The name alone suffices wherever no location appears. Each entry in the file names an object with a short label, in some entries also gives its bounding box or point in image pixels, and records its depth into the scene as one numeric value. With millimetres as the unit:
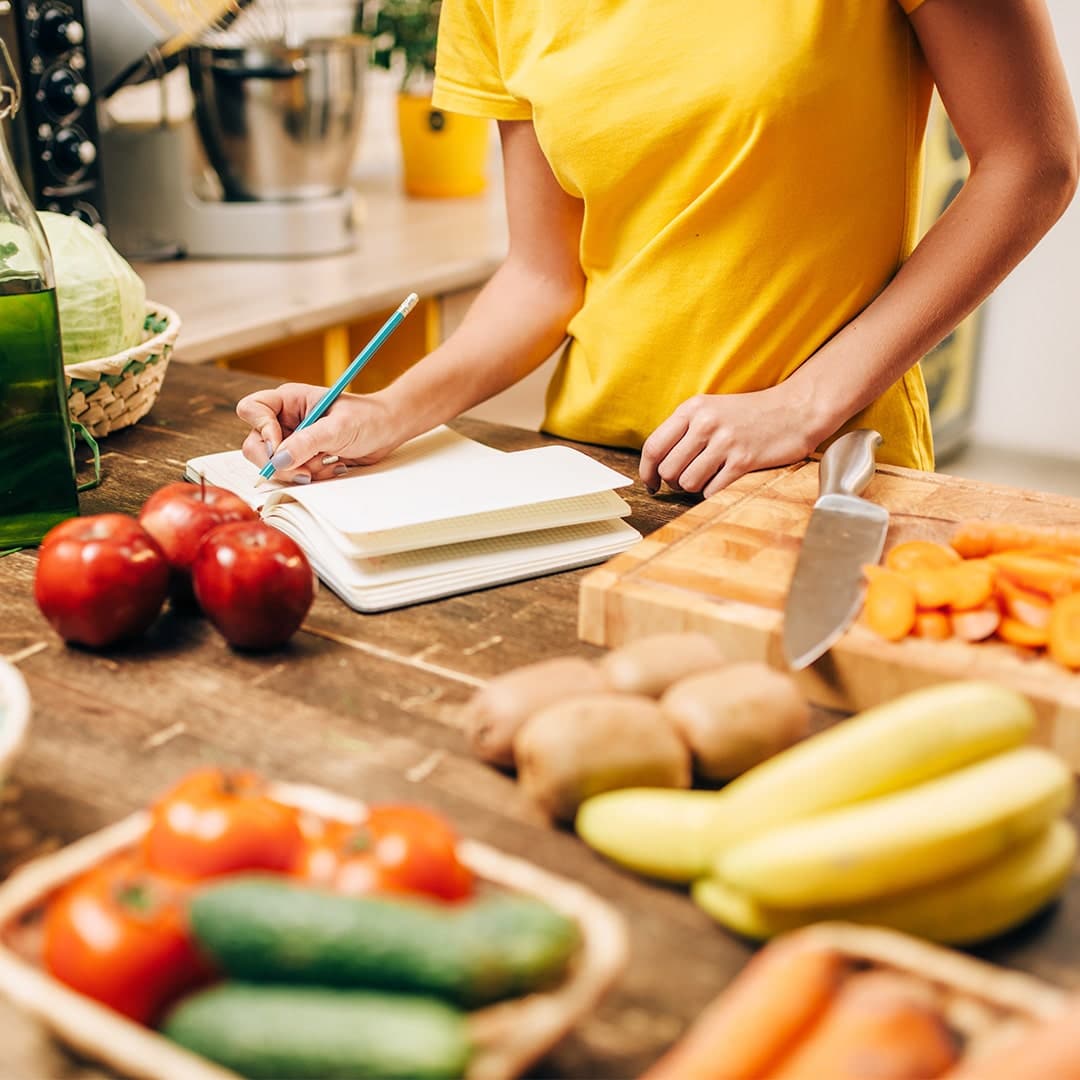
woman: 1158
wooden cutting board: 814
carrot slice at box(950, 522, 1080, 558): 936
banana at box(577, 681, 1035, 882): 616
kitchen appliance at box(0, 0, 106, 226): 1884
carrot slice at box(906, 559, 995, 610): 853
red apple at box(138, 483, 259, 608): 961
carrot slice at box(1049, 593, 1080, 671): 800
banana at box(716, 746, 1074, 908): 559
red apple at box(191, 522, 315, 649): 889
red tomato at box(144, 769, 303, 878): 574
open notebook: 1011
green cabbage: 1321
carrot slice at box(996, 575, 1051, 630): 835
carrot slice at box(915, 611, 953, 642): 844
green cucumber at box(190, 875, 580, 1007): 491
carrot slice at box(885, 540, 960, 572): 909
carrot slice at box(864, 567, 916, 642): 842
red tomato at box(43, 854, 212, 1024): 515
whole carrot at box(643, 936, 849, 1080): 479
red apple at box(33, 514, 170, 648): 888
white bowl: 641
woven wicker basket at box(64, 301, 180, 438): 1308
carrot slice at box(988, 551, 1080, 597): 859
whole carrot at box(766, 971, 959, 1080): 461
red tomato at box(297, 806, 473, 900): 560
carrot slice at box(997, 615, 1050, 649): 825
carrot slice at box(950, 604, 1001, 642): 842
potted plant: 2756
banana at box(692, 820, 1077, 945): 591
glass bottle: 1063
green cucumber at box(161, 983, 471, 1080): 462
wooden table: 590
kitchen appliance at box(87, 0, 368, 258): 2271
